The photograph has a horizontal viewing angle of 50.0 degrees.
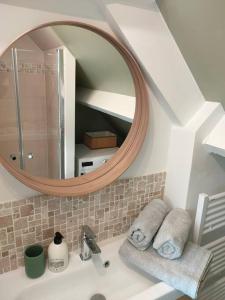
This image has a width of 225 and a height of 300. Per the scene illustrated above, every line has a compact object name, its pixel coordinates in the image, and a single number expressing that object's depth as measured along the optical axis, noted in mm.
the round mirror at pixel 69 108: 916
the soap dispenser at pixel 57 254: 1043
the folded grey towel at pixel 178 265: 979
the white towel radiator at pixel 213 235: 1323
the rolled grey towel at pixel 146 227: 1111
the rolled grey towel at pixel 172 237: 1051
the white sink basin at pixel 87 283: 980
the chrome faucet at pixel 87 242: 1099
